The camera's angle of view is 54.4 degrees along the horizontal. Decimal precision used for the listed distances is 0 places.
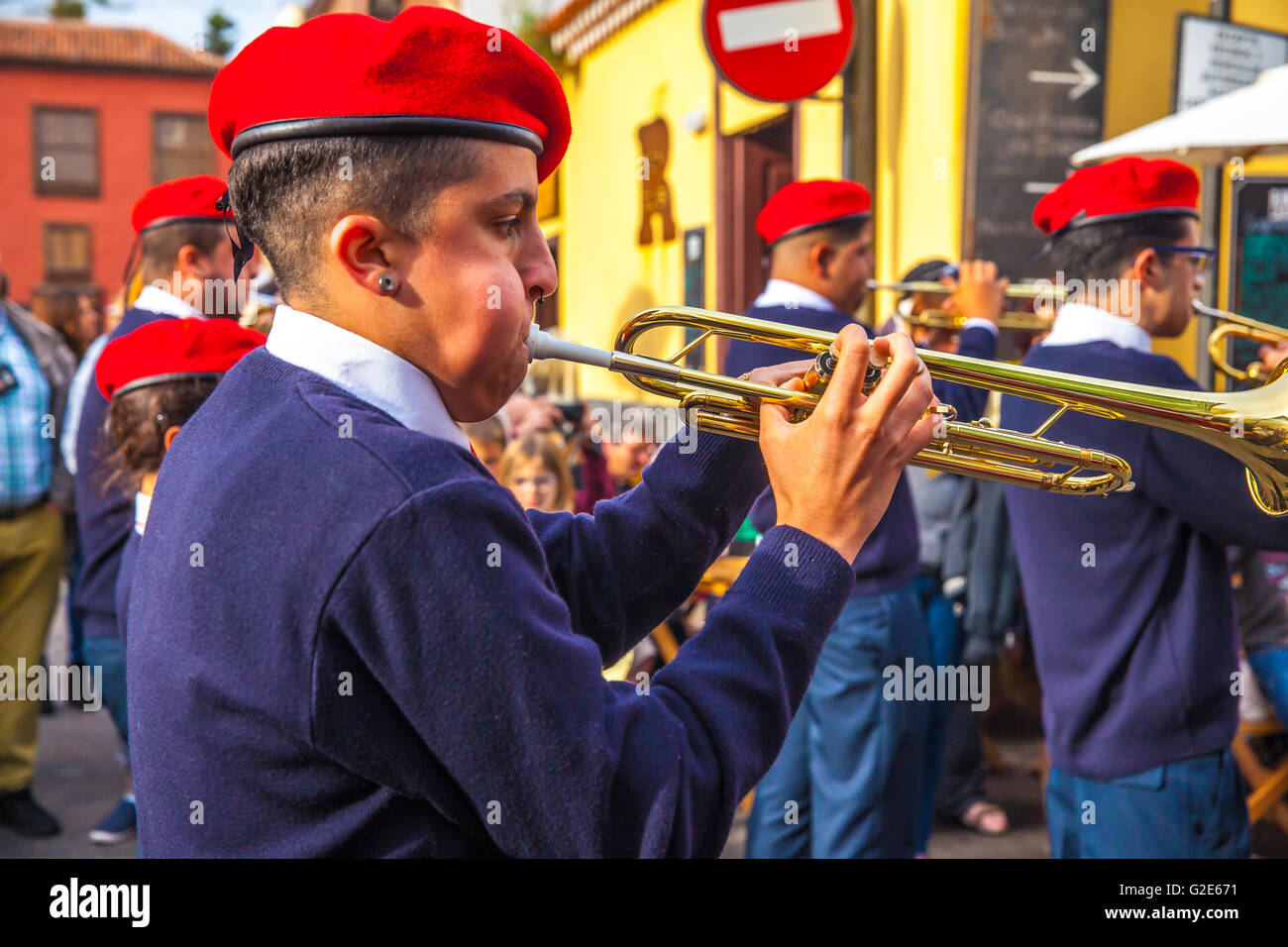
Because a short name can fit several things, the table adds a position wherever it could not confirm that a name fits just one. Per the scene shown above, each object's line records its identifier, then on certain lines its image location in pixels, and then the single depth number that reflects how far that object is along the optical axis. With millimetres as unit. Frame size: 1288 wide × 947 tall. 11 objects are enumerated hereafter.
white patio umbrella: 4363
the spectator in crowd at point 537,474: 4566
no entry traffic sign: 5574
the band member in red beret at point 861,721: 3775
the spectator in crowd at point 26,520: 4922
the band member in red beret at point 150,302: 3875
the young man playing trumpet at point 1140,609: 2514
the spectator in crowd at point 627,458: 5750
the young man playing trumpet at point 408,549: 1087
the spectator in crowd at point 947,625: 5129
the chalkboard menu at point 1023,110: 5621
